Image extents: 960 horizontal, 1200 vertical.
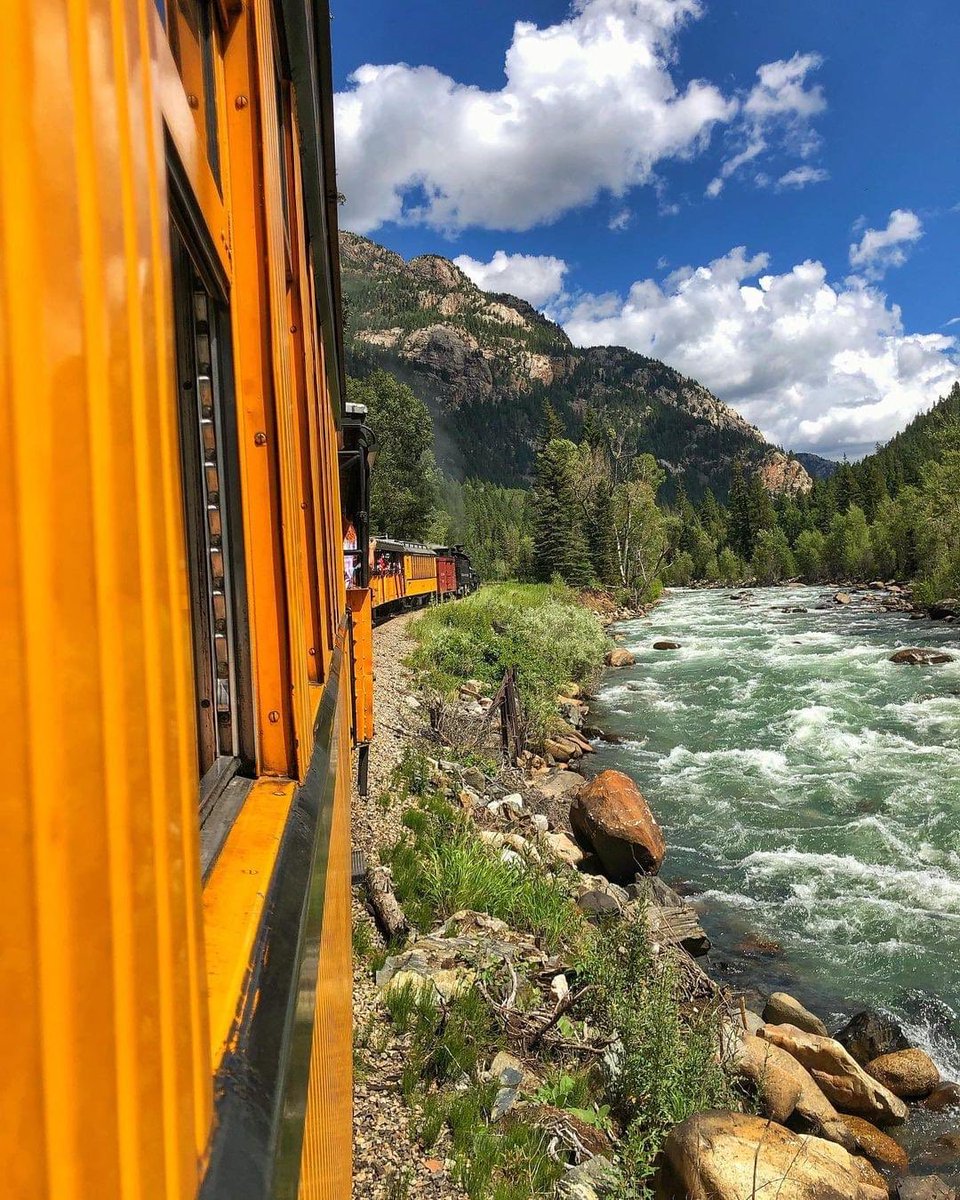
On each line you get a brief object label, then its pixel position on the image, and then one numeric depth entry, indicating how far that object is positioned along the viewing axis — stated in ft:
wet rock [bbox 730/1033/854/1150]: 16.46
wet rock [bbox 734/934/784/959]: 24.56
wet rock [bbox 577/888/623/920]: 23.34
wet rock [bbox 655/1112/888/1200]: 12.07
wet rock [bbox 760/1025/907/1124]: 17.95
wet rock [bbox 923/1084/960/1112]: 18.35
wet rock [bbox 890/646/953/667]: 64.54
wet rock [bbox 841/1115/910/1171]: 16.69
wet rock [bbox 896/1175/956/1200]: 14.98
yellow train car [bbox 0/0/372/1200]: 1.31
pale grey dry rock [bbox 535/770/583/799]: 36.42
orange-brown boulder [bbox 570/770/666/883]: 28.66
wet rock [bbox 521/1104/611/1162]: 12.46
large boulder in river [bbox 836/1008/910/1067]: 19.75
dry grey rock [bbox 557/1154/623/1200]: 11.44
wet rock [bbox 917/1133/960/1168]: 16.71
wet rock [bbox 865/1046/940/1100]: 18.75
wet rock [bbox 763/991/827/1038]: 20.33
